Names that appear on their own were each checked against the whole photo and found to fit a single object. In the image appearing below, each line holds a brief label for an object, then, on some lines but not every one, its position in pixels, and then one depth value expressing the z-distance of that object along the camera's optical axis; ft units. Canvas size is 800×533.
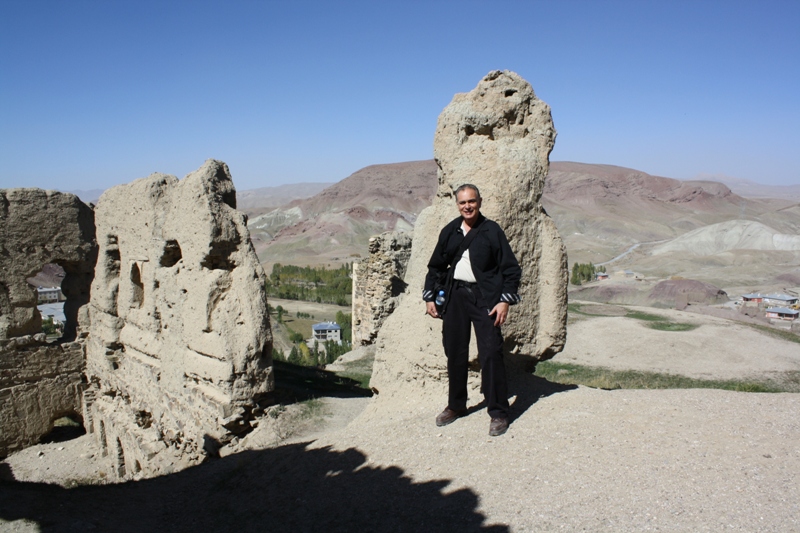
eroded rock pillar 17.16
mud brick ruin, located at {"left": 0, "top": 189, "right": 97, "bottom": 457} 26.50
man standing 13.78
